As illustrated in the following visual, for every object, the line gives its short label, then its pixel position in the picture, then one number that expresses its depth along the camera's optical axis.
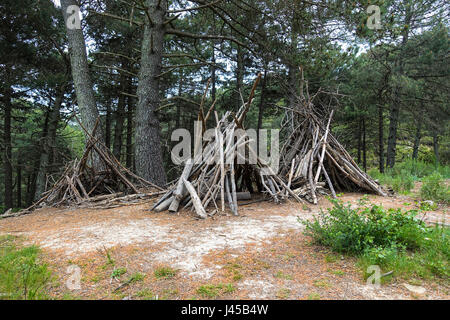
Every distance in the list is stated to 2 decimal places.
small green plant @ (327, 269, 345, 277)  1.59
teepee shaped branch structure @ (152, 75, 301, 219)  3.36
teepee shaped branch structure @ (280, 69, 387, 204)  4.33
